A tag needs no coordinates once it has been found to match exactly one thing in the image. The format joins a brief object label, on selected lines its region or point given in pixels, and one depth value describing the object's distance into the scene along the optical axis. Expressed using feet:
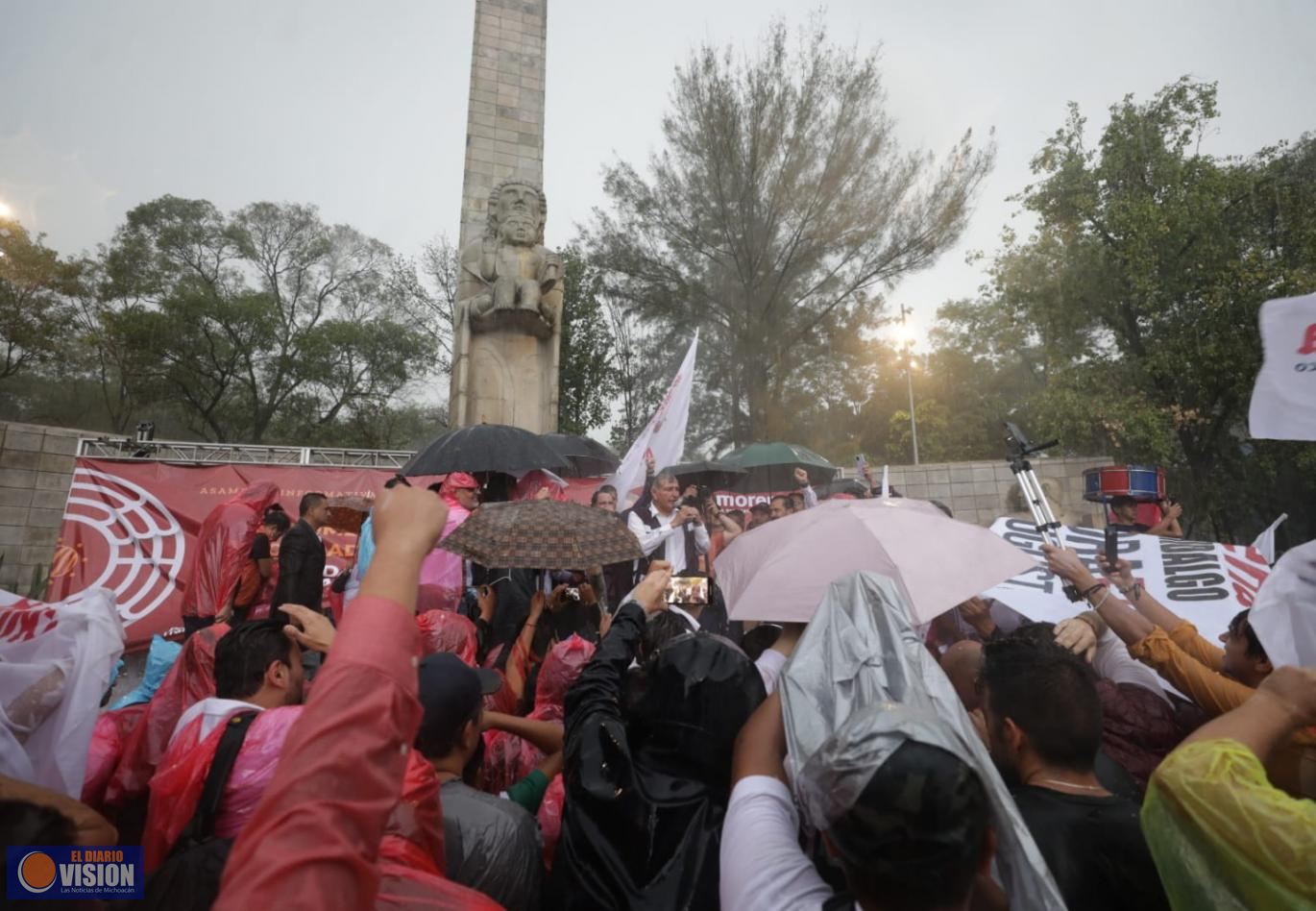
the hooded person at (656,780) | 4.45
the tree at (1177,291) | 44.16
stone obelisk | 24.17
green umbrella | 32.30
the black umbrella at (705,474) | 34.40
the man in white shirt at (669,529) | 15.84
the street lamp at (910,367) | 84.97
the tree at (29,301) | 68.69
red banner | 25.82
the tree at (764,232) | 56.44
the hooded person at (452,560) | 14.21
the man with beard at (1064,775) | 4.09
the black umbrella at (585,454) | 22.89
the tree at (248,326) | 80.33
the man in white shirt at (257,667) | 6.24
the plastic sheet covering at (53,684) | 4.96
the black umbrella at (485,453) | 15.37
